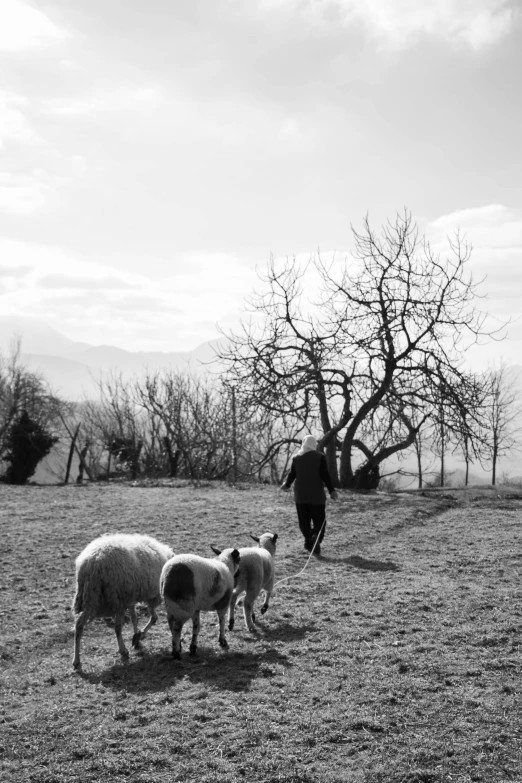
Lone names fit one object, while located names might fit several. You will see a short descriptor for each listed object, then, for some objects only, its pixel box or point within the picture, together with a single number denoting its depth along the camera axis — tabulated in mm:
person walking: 12992
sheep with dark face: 7312
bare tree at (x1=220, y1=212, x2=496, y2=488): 22672
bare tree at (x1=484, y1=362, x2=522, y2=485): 41688
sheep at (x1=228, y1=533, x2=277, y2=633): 8617
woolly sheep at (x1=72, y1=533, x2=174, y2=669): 7570
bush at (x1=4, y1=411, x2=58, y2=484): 42188
